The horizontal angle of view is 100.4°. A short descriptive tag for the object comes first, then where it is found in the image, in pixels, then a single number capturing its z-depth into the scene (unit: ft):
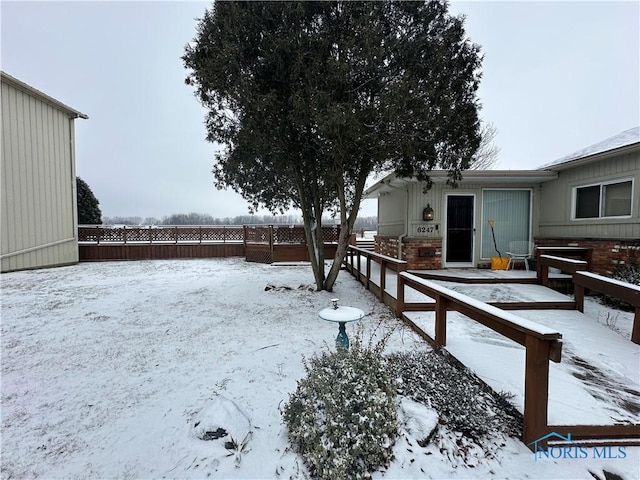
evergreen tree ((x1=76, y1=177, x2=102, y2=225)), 40.29
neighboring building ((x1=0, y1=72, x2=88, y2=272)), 25.13
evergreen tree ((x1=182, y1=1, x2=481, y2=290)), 12.60
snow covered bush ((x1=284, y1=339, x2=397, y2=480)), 5.32
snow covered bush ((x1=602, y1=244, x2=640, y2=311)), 14.52
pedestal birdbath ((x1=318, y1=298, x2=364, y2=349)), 9.20
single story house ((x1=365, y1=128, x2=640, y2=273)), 20.84
